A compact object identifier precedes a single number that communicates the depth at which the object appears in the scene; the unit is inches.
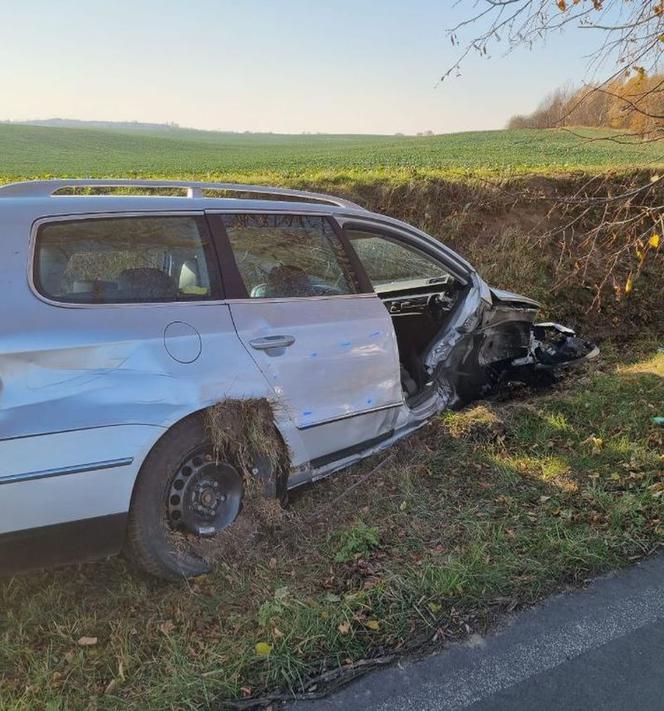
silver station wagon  101.6
